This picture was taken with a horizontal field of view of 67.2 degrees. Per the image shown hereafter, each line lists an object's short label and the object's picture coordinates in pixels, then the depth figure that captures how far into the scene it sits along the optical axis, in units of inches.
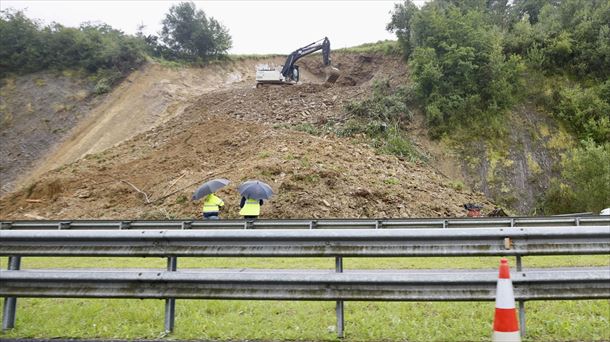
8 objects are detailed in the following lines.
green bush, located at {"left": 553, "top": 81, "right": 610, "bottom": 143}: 1047.6
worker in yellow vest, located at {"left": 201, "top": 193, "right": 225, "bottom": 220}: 567.1
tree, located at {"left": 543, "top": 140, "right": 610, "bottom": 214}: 842.2
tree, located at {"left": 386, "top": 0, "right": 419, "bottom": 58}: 1396.4
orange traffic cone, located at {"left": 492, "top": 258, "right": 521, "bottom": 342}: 131.7
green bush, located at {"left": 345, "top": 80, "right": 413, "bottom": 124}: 1108.5
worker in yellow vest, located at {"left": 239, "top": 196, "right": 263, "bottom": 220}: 538.9
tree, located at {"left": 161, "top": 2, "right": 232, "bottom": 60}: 1764.3
